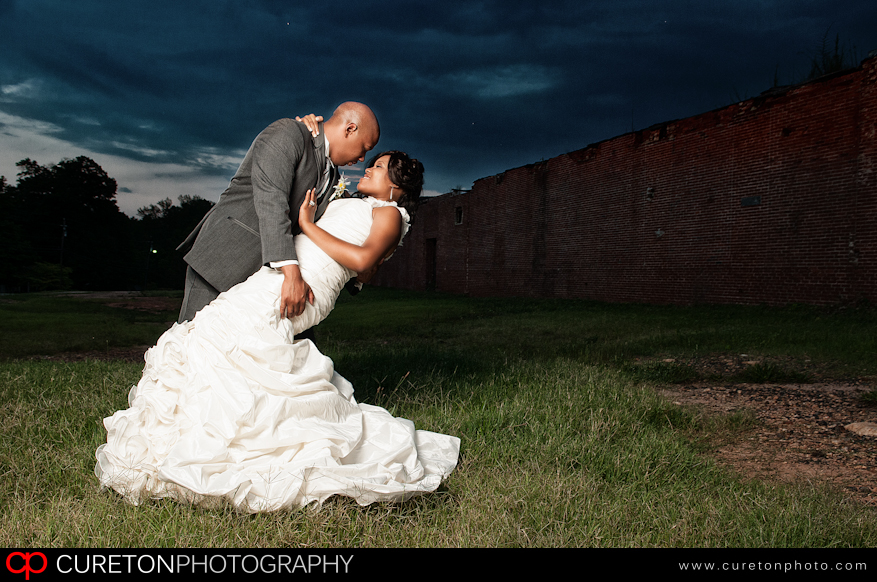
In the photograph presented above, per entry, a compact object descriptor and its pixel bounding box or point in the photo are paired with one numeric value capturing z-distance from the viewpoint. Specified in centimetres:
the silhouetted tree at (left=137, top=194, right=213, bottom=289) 6325
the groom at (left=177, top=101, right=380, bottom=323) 229
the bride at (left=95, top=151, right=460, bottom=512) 198
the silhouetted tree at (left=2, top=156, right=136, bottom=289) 4875
